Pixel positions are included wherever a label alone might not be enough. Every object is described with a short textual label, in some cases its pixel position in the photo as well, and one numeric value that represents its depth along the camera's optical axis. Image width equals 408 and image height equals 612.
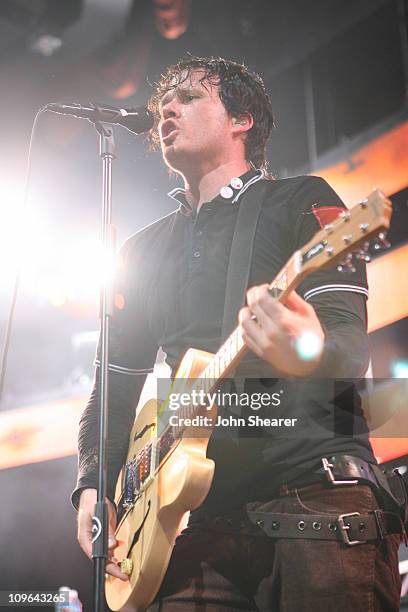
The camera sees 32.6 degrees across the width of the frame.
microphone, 1.84
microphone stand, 1.43
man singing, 1.37
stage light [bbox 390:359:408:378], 2.56
